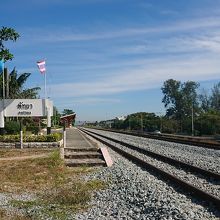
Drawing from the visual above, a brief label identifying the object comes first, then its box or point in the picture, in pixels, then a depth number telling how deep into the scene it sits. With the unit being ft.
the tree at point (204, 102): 313.90
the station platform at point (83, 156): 41.31
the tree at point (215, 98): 303.19
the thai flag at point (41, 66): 79.08
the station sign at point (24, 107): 66.46
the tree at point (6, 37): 42.72
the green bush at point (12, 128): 79.56
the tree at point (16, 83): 136.04
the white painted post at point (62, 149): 44.98
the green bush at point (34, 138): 57.38
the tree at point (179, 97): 302.13
